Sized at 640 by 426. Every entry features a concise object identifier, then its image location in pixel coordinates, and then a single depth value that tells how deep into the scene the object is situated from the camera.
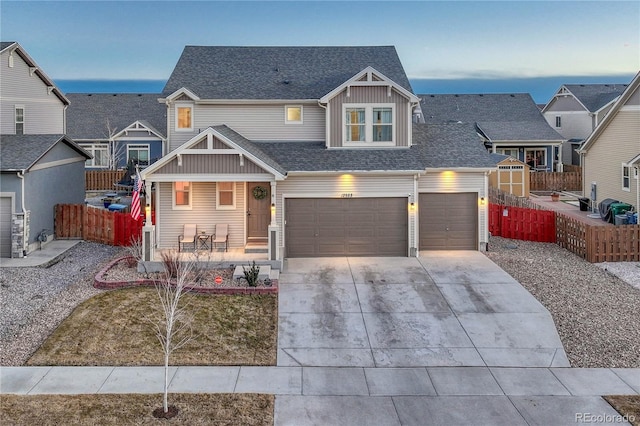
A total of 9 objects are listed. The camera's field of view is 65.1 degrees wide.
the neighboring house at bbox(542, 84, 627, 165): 44.39
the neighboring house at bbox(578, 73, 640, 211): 24.17
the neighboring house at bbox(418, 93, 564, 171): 39.44
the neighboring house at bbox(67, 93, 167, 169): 37.03
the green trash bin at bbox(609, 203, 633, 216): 24.28
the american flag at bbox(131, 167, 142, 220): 17.89
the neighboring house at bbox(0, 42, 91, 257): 18.53
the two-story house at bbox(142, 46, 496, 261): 18.91
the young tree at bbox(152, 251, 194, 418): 8.70
